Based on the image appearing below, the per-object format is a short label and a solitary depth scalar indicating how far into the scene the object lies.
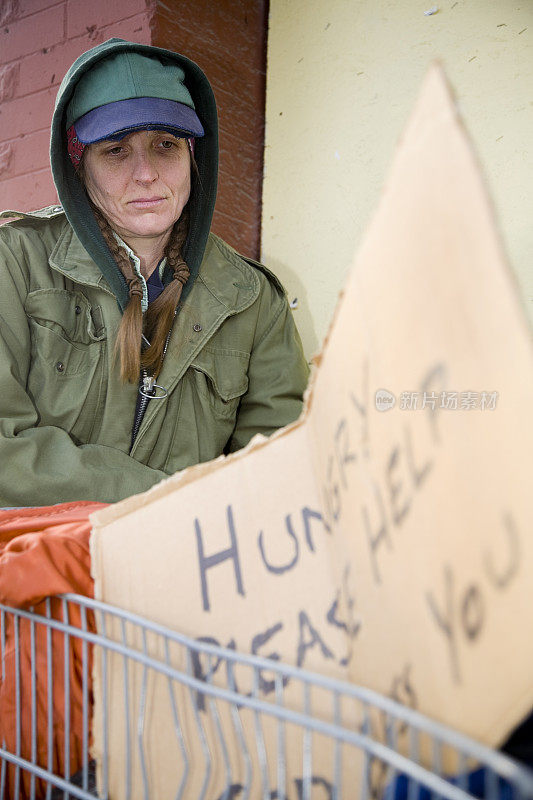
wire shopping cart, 0.49
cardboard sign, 0.40
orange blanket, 0.79
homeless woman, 1.47
